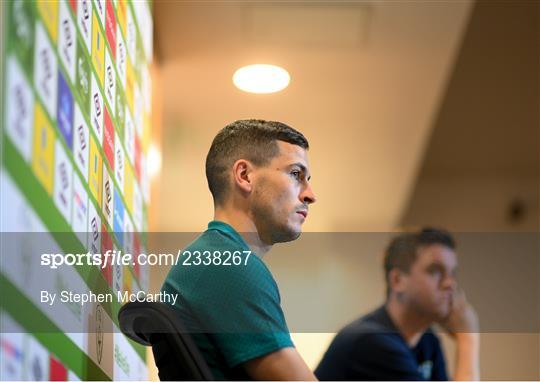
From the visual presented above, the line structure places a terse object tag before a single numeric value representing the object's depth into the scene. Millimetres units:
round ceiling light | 7032
